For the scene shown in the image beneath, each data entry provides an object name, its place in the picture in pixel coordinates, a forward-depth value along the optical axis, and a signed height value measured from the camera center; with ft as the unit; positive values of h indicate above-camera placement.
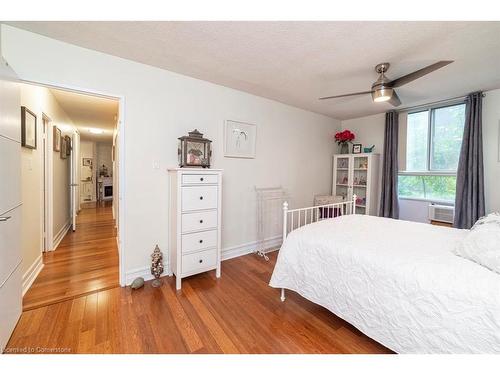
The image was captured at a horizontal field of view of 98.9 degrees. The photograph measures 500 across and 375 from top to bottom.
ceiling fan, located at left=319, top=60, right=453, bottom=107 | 6.06 +2.86
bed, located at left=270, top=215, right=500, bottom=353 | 3.43 -2.02
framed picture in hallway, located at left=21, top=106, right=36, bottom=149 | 6.86 +1.68
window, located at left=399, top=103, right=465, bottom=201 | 10.36 +1.57
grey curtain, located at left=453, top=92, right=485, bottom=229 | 9.11 +0.53
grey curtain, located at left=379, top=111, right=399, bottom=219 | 11.66 +0.61
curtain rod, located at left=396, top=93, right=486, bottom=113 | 9.67 +3.90
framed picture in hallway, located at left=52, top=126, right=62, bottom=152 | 10.56 +2.05
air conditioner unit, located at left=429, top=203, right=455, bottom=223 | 10.28 -1.47
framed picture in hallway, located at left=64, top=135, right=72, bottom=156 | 13.20 +2.22
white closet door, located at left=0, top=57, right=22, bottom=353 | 4.51 -0.60
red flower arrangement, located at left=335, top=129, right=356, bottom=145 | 13.26 +2.83
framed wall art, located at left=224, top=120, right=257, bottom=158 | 9.47 +1.89
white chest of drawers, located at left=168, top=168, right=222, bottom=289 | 7.14 -1.43
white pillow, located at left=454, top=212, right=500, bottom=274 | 3.82 -1.21
